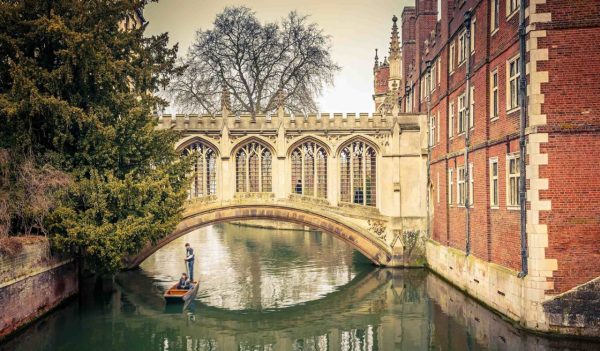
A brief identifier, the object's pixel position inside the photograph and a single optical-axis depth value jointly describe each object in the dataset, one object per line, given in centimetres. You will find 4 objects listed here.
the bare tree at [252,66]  2798
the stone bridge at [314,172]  2133
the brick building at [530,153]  1148
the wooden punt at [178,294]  1590
